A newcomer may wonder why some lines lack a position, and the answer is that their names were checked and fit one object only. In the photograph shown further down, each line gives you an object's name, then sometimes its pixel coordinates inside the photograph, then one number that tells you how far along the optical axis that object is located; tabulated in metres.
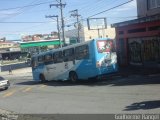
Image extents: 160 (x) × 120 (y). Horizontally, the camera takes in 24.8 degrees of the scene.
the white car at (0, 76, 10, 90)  30.45
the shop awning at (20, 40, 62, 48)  92.19
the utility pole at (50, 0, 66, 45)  49.64
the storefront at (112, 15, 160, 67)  29.03
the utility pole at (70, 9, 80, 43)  71.81
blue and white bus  25.08
